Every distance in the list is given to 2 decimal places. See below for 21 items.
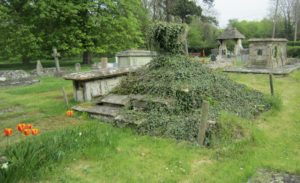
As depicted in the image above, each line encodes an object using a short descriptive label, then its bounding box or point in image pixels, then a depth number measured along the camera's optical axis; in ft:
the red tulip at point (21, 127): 12.39
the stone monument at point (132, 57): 47.14
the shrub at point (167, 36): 24.53
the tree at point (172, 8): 118.42
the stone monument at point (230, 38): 90.33
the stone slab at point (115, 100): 22.97
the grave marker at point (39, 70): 57.33
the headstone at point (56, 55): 54.60
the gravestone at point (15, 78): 45.87
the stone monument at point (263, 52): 55.21
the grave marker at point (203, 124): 15.94
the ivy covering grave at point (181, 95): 18.97
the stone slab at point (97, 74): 27.89
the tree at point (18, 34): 68.13
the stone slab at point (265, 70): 49.03
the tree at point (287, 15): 128.47
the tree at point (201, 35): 127.34
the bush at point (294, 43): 96.72
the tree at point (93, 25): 72.49
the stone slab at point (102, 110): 22.15
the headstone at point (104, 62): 39.36
